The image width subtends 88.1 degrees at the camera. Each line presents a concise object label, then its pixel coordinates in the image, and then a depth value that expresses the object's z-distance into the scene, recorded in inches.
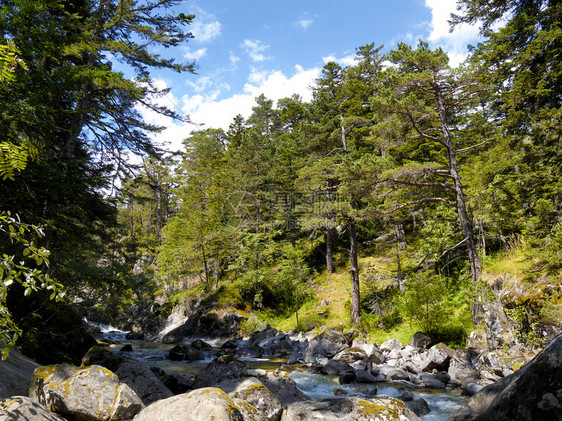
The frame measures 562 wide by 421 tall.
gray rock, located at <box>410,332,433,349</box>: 498.0
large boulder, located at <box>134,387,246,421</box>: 159.9
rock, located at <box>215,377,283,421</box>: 224.1
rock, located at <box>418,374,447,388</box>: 376.2
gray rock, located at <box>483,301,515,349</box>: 383.3
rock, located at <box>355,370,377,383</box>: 414.9
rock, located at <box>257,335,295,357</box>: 648.4
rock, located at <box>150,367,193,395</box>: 323.6
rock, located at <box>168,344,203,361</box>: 614.0
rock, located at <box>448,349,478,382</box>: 388.8
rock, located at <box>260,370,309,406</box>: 288.0
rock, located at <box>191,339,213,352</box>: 704.5
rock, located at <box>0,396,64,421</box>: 117.1
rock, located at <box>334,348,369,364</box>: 511.2
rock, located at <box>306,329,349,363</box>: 570.4
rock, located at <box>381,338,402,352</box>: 532.1
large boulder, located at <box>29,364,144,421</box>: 177.0
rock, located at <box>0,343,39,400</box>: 173.5
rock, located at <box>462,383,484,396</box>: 329.1
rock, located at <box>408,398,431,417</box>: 295.1
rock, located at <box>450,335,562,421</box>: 103.7
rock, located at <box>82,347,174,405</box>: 257.6
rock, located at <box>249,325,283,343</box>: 738.8
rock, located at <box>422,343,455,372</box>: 428.1
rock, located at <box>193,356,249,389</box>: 321.7
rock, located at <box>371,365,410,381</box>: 413.2
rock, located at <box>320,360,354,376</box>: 460.1
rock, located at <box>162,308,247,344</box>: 873.5
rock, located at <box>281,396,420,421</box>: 204.2
